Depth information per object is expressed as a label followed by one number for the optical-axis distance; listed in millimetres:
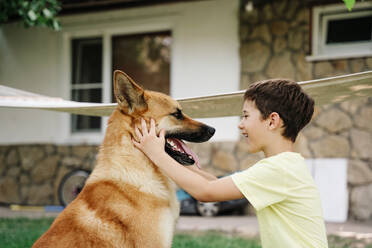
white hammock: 2256
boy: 1632
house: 5363
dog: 1789
